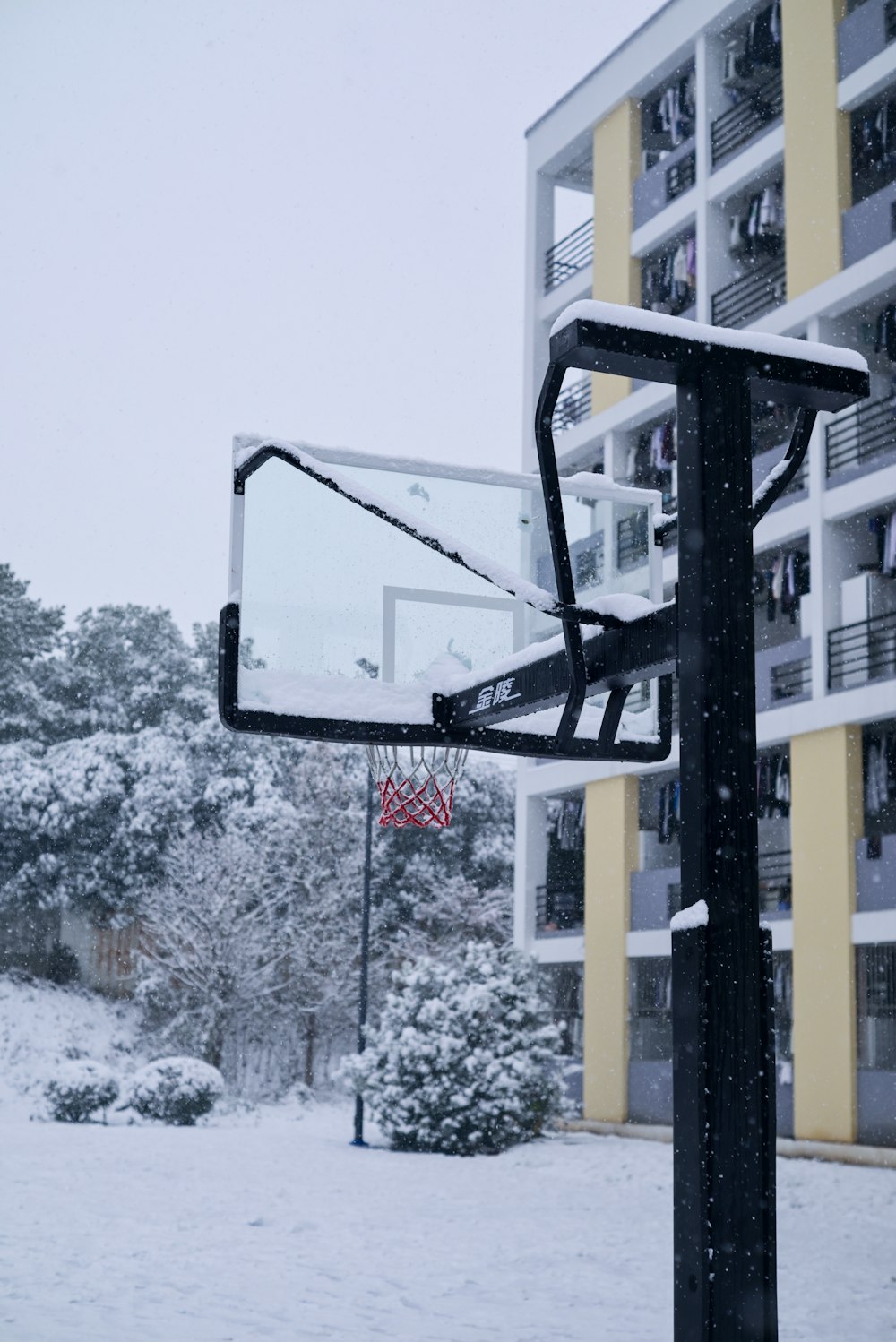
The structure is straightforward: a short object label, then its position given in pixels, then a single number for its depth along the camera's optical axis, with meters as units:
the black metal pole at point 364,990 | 17.23
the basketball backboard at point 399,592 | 5.42
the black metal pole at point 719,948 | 3.40
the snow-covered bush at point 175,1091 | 19.33
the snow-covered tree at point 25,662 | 29.27
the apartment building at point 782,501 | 14.96
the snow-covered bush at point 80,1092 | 19.30
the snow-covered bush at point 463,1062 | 15.86
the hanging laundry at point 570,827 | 20.86
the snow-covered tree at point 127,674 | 29.97
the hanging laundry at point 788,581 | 16.50
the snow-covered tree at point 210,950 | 25.05
